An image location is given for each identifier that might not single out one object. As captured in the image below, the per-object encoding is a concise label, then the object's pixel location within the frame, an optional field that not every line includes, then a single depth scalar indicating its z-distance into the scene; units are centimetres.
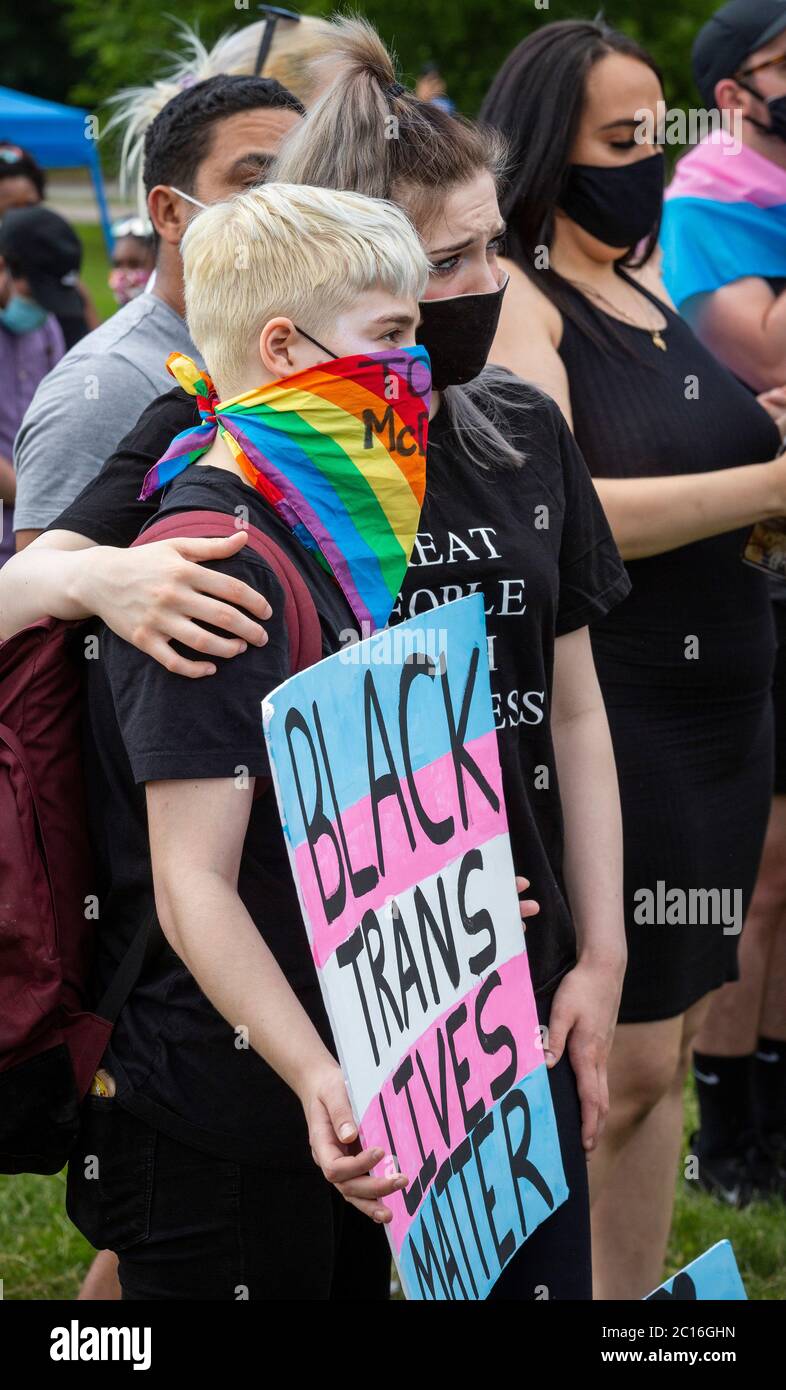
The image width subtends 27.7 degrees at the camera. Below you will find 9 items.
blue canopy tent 1416
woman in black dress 269
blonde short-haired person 162
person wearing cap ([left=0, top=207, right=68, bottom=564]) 573
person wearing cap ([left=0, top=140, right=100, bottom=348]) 782
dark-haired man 254
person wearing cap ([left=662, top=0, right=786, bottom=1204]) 330
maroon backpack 177
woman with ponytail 199
